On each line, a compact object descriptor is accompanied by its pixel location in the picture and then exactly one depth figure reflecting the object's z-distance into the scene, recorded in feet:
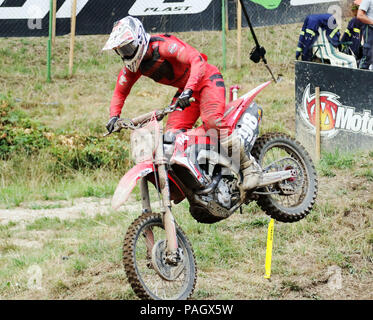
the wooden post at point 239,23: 47.52
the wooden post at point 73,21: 47.88
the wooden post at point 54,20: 47.78
